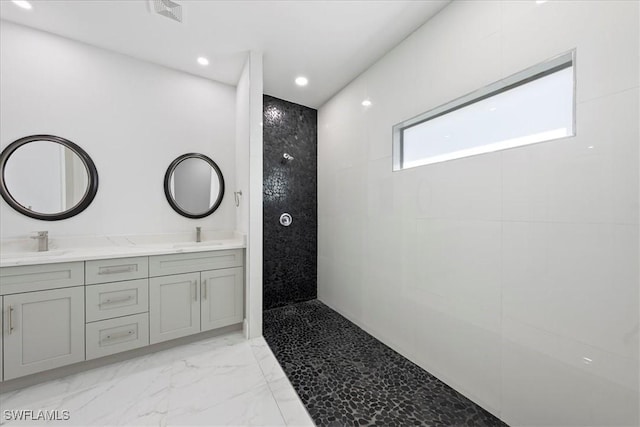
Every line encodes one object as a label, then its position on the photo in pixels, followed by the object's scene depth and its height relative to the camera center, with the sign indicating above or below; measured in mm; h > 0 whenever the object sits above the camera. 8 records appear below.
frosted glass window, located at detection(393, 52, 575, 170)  1213 +589
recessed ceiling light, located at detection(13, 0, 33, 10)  1710 +1444
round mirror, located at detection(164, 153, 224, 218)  2510 +278
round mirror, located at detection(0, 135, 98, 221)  1890 +265
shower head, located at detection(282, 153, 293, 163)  3029 +682
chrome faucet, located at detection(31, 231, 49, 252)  1894 -234
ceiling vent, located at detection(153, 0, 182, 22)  1711 +1445
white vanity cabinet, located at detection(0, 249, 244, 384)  1589 -716
